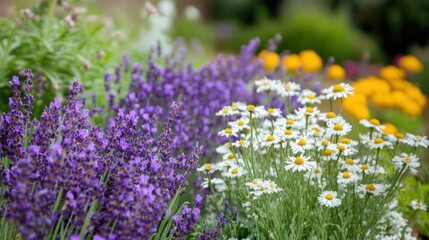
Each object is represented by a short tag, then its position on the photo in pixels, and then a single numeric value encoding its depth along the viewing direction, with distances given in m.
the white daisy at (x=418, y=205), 2.31
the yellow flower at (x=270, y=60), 5.24
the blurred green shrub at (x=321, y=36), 10.09
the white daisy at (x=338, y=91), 2.24
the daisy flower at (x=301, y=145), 2.08
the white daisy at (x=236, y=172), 2.10
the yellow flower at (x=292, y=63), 5.69
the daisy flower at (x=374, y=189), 2.02
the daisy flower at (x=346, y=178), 2.01
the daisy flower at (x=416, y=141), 2.17
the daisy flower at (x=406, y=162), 2.09
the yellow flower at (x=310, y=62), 5.86
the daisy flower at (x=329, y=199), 1.93
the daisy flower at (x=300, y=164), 1.96
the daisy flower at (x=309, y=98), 2.45
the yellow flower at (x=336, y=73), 5.26
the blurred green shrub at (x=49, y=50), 3.37
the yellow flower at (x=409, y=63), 6.34
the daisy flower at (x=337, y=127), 2.14
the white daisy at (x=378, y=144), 2.18
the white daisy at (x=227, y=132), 2.23
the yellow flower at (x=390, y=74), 5.71
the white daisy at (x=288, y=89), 2.54
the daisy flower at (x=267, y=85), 2.52
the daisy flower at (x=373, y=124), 2.30
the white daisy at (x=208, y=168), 2.21
